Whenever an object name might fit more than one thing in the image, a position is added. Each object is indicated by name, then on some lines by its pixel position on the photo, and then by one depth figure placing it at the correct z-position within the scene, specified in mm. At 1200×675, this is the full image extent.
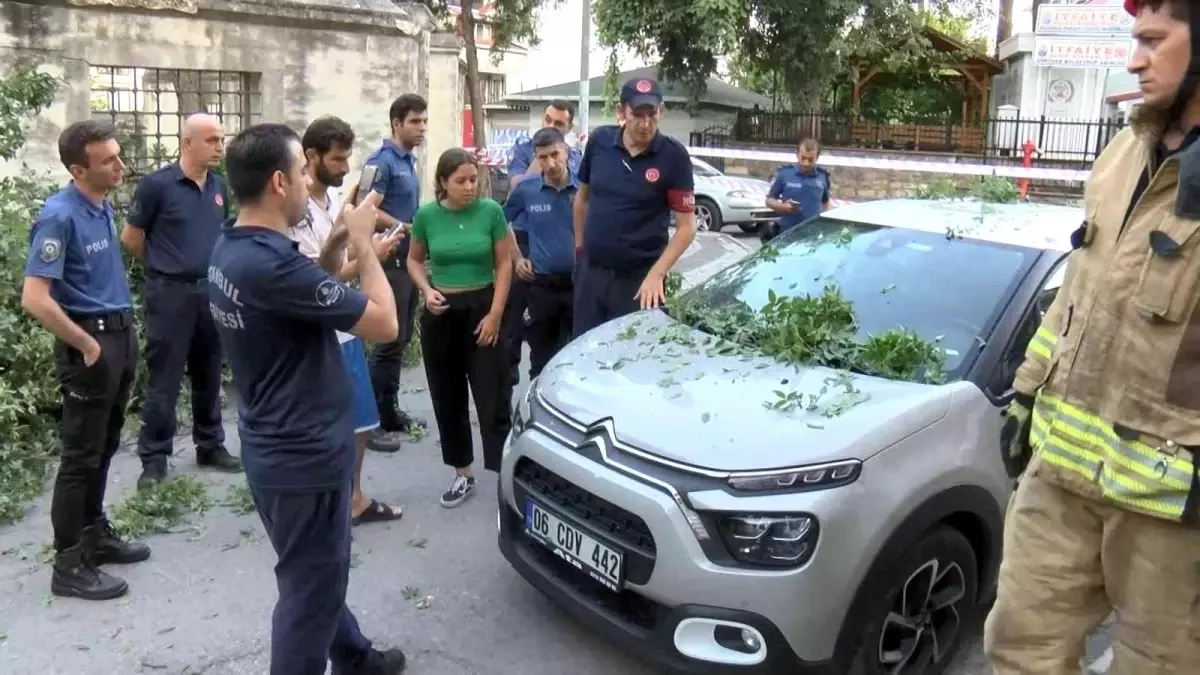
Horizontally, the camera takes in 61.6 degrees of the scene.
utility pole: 14703
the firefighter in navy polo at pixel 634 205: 4996
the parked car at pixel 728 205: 16672
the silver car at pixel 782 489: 2945
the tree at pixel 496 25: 19750
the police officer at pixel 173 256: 4941
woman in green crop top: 4727
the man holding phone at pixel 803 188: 8078
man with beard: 4164
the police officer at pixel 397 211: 5719
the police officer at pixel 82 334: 3811
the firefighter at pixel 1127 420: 2139
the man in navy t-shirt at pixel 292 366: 2652
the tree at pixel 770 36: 21641
